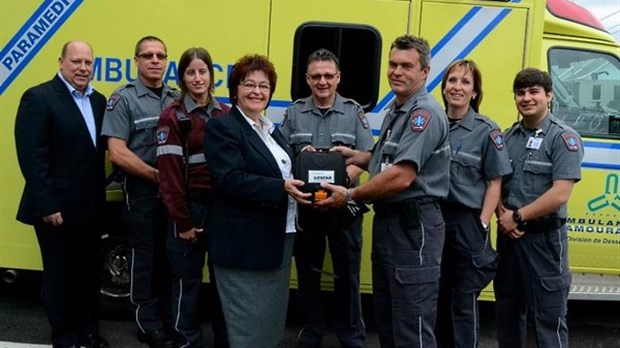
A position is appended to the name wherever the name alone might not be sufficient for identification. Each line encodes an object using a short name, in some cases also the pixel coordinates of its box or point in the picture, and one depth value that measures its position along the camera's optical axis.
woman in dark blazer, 3.11
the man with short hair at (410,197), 3.21
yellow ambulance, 4.45
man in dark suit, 3.94
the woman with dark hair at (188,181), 3.79
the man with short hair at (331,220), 4.21
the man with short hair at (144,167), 4.13
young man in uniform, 3.61
